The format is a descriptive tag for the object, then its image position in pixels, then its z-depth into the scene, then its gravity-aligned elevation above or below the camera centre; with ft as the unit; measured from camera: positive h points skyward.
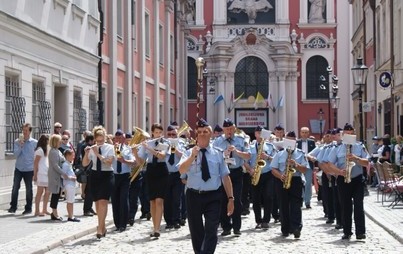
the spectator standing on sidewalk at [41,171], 59.62 -1.33
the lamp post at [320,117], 191.83 +7.24
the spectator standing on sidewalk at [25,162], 60.80 -0.74
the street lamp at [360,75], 82.84 +6.87
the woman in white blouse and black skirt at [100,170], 48.26 -1.04
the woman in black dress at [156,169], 49.34 -1.03
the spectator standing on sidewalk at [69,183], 57.16 -2.08
